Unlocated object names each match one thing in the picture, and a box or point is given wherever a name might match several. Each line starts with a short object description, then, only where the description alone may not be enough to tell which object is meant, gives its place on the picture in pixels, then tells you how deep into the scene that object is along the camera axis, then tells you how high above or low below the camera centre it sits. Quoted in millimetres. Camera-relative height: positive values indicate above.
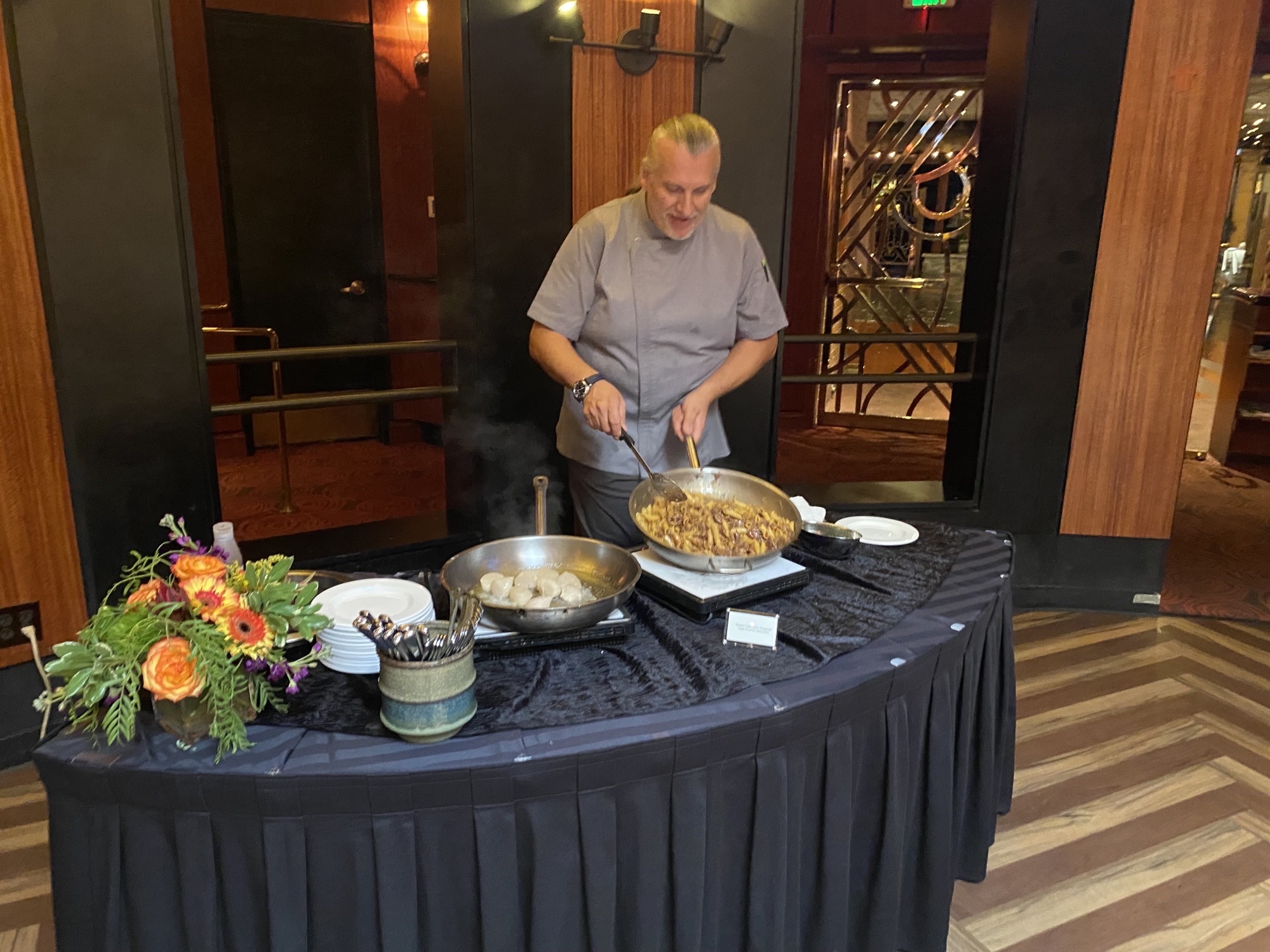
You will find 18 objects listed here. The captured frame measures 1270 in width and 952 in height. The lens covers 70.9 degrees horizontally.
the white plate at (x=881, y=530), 1995 -626
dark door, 4898 +346
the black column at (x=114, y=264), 2240 -70
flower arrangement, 1050 -474
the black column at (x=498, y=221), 2914 +74
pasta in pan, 1616 -510
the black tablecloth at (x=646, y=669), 1232 -631
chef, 2123 -187
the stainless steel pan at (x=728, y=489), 1769 -485
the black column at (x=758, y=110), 3094 +468
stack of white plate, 1295 -551
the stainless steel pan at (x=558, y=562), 1443 -537
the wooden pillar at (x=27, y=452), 2260 -556
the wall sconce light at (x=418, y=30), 4863 +1131
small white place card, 1456 -608
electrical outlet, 2402 -1010
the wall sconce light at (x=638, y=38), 2988 +683
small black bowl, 1855 -593
